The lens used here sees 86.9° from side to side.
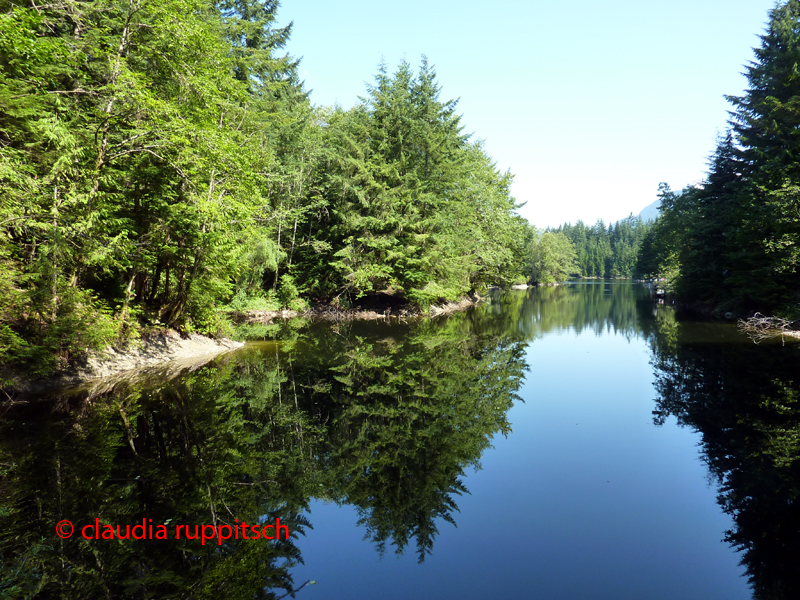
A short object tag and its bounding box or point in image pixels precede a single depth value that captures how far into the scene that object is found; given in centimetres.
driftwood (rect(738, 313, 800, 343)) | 1875
